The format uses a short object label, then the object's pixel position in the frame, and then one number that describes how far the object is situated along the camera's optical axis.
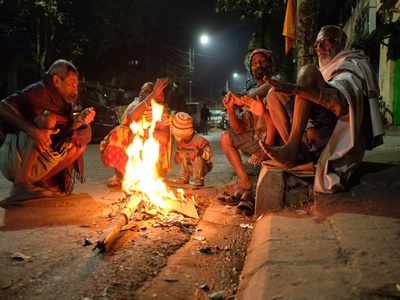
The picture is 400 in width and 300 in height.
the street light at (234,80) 66.08
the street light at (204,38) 35.06
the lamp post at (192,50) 35.14
